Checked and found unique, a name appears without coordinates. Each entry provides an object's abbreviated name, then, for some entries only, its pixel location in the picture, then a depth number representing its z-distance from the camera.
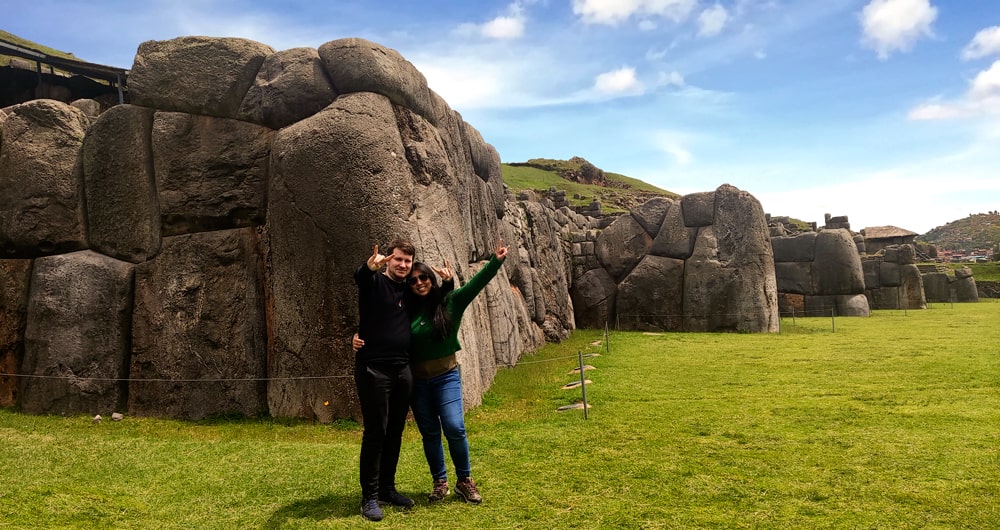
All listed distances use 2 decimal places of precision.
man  5.01
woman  5.21
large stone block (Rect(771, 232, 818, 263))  26.50
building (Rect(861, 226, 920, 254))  39.25
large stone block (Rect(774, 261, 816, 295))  26.28
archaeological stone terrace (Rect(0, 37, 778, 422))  8.33
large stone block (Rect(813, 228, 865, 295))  25.36
